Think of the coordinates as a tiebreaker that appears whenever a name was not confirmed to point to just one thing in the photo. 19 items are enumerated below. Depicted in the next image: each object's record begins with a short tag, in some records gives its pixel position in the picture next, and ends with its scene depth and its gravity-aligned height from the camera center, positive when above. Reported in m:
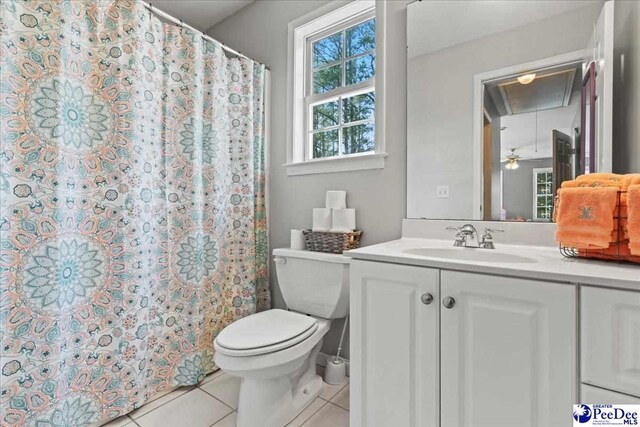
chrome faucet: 1.29 -0.13
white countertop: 0.75 -0.16
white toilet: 1.26 -0.56
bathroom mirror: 1.21 +0.47
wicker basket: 1.63 -0.17
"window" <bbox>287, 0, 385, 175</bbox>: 1.87 +0.76
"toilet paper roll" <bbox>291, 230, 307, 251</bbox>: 1.81 -0.18
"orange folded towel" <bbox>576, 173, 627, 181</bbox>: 0.95 +0.10
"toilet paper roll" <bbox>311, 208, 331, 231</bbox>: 1.76 -0.06
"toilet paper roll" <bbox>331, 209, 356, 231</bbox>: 1.70 -0.06
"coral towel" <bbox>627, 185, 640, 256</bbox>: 0.81 -0.03
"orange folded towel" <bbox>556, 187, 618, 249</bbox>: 0.88 -0.02
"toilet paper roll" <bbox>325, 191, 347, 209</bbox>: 1.75 +0.06
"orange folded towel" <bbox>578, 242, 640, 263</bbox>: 0.87 -0.13
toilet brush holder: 1.73 -0.92
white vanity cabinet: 0.81 -0.42
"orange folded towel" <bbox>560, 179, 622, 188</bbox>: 0.92 +0.08
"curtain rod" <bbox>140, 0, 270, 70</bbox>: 1.52 +1.00
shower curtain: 1.16 +0.02
